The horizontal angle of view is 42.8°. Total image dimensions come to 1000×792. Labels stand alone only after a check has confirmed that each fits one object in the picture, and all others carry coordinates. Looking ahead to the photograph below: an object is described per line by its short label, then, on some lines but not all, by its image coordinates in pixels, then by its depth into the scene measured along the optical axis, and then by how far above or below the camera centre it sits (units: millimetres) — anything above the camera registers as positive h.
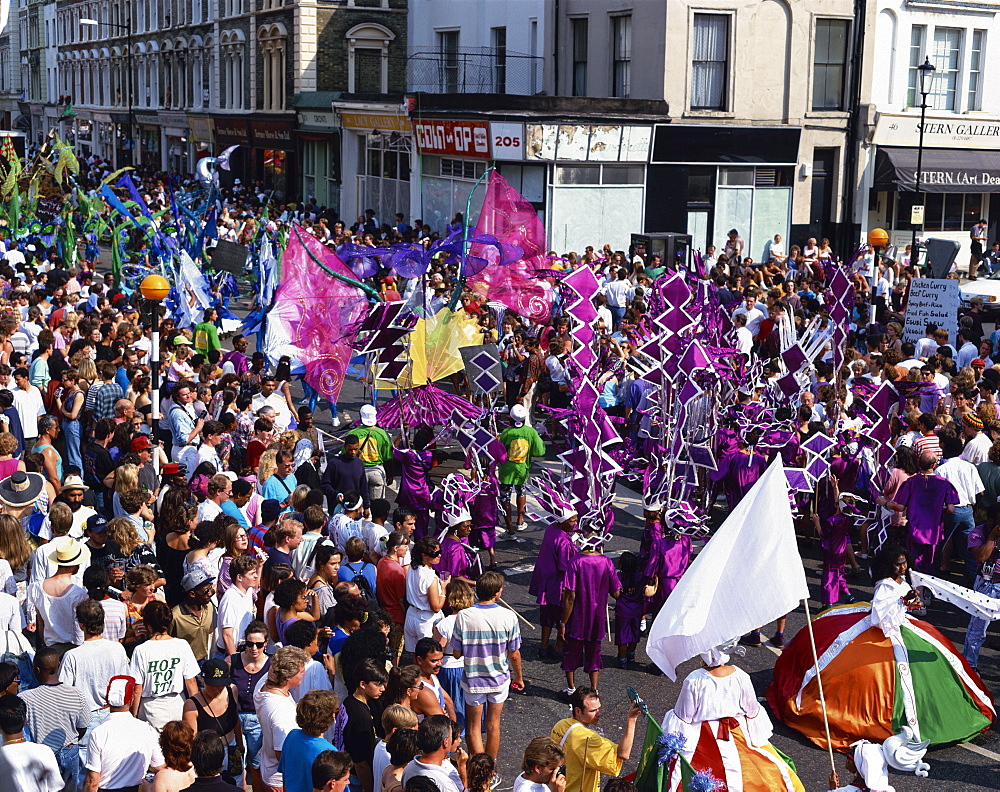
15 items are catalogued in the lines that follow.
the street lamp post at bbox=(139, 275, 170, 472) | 11484 -1386
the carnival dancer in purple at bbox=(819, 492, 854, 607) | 10328 -3083
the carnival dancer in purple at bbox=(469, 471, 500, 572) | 11102 -3017
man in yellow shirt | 6375 -2879
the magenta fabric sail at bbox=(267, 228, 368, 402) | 14312 -1688
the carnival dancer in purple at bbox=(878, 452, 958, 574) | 10547 -2746
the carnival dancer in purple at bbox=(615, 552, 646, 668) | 9406 -3200
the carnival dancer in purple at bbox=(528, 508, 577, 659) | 9172 -2845
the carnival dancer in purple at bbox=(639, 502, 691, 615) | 9336 -2802
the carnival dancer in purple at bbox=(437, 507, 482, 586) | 9141 -2736
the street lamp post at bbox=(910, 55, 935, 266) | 23984 +1652
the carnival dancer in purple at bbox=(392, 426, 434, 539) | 10914 -2723
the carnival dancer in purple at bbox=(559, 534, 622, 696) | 8883 -3032
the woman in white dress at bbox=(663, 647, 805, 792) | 7059 -3093
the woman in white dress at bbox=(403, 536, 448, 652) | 8203 -2733
